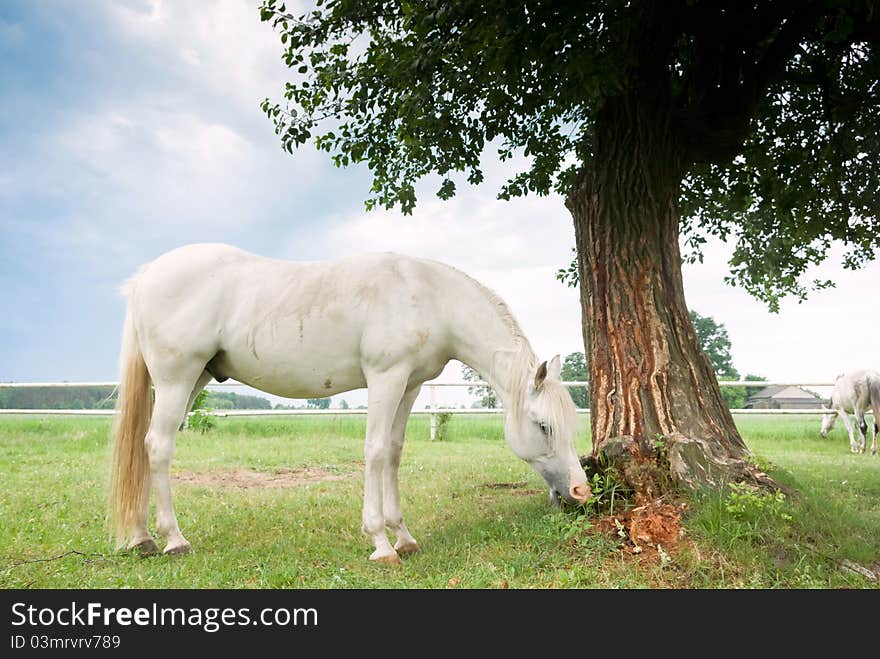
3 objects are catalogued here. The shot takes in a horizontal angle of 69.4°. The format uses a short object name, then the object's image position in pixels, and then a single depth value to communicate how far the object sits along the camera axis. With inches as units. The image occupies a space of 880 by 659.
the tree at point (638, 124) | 234.3
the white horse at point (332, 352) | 194.5
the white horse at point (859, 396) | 584.1
